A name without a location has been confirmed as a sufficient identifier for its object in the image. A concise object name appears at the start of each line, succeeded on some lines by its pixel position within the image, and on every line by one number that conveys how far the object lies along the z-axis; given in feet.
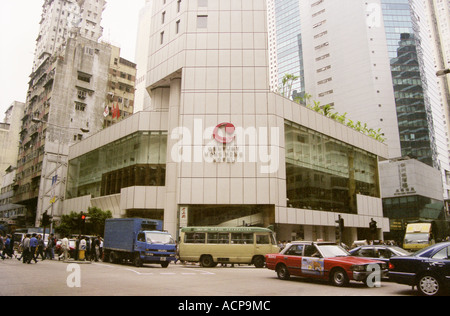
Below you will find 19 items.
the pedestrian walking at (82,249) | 73.20
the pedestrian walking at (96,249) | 77.05
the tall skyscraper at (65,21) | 298.56
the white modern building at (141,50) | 345.31
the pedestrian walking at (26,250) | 64.64
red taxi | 37.47
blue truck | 61.98
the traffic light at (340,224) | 66.28
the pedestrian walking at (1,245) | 77.29
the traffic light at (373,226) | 70.15
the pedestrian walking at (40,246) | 70.80
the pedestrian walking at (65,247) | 74.05
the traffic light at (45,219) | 74.49
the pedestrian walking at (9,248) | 76.33
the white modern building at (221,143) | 101.81
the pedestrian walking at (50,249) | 80.02
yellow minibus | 68.59
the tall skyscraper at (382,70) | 253.44
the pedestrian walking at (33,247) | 64.81
